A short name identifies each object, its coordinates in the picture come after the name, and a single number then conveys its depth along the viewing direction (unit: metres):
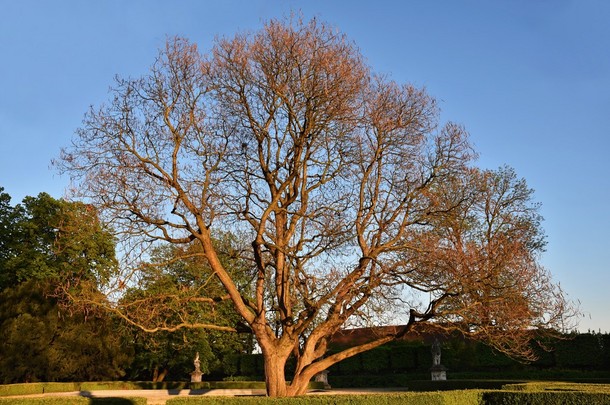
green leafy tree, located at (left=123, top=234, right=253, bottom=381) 35.12
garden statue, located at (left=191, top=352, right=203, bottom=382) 36.42
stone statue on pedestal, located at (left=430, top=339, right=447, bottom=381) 31.73
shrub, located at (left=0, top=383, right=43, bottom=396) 27.41
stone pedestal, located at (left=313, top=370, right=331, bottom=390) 35.03
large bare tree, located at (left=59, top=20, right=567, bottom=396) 15.76
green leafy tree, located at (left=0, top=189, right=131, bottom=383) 31.97
